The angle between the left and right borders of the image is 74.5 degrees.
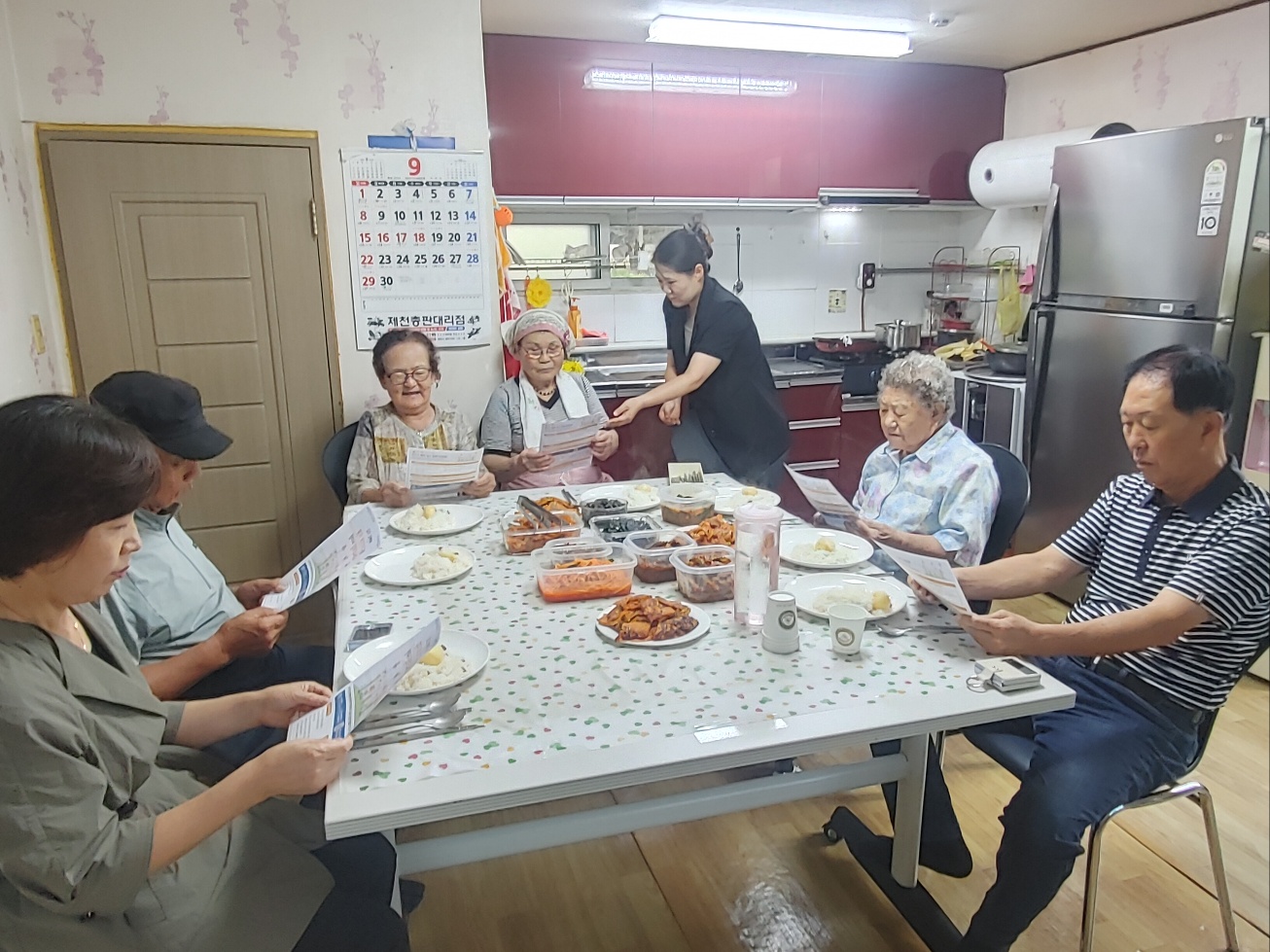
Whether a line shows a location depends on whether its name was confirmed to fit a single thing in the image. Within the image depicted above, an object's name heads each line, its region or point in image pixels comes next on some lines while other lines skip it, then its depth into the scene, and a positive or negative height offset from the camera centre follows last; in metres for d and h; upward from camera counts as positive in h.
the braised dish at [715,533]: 1.67 -0.48
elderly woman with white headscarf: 2.42 -0.33
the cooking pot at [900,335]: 4.02 -0.24
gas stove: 3.72 -0.36
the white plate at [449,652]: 1.22 -0.53
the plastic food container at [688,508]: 1.84 -0.47
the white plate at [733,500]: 1.97 -0.50
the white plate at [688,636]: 1.28 -0.53
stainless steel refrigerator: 2.43 -0.01
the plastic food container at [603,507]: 1.89 -0.49
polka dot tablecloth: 1.03 -0.54
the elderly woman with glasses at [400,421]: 2.24 -0.34
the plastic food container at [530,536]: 1.73 -0.50
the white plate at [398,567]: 1.58 -0.53
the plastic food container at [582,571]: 1.48 -0.49
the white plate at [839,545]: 1.62 -0.51
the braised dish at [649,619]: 1.30 -0.51
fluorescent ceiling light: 2.83 +0.86
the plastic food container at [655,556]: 1.55 -0.49
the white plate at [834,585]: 1.43 -0.52
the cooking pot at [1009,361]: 3.46 -0.32
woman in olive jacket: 0.82 -0.50
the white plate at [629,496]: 2.00 -0.50
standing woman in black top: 2.62 -0.30
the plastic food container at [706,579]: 1.44 -0.49
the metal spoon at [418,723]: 1.06 -0.54
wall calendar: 2.56 +0.15
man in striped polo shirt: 1.26 -0.54
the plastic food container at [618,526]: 1.71 -0.49
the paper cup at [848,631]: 1.24 -0.50
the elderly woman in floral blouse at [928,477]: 1.75 -0.41
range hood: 3.73 +0.39
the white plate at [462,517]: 1.89 -0.52
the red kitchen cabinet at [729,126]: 3.31 +0.68
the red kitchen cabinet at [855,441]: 3.76 -0.68
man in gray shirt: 1.37 -0.49
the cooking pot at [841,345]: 3.93 -0.28
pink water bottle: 1.32 -0.43
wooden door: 2.37 -0.02
